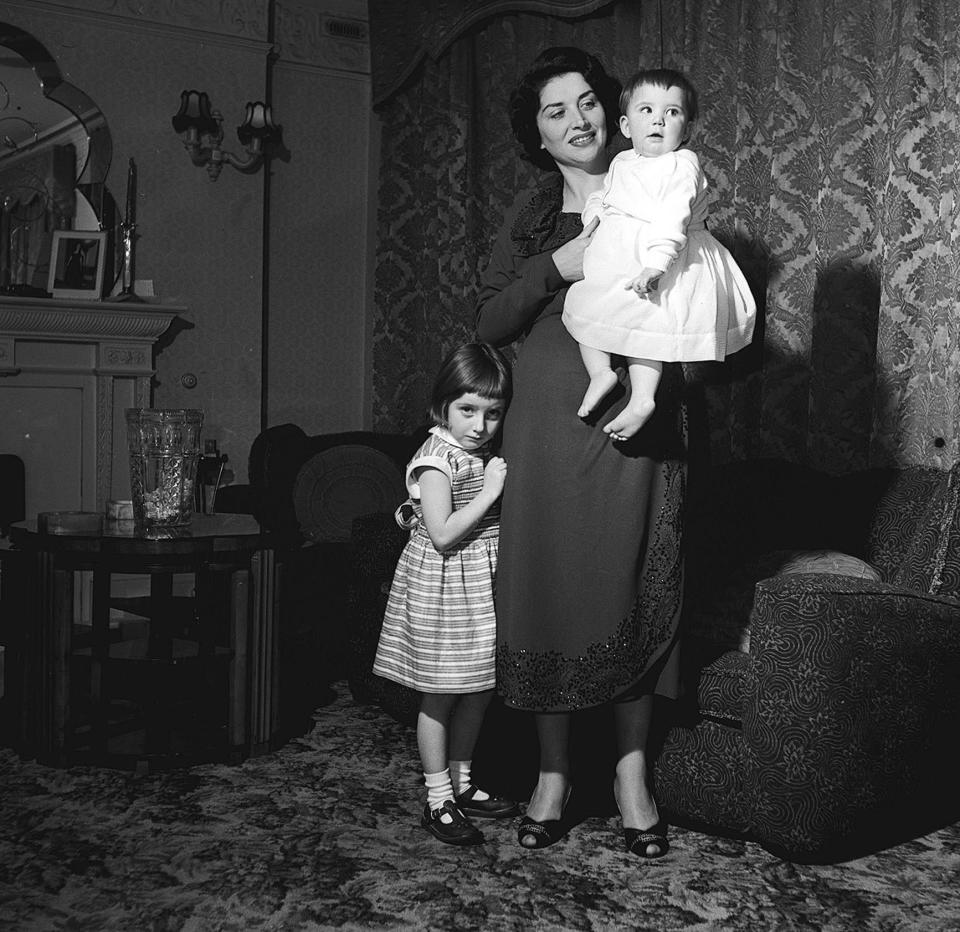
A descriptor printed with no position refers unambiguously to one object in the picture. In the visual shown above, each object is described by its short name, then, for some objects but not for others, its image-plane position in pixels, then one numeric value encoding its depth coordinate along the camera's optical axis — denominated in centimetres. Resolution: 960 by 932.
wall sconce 492
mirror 468
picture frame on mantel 473
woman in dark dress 211
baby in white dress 194
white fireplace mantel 467
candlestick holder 490
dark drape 473
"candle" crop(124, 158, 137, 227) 491
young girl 225
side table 271
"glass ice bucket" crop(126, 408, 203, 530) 286
